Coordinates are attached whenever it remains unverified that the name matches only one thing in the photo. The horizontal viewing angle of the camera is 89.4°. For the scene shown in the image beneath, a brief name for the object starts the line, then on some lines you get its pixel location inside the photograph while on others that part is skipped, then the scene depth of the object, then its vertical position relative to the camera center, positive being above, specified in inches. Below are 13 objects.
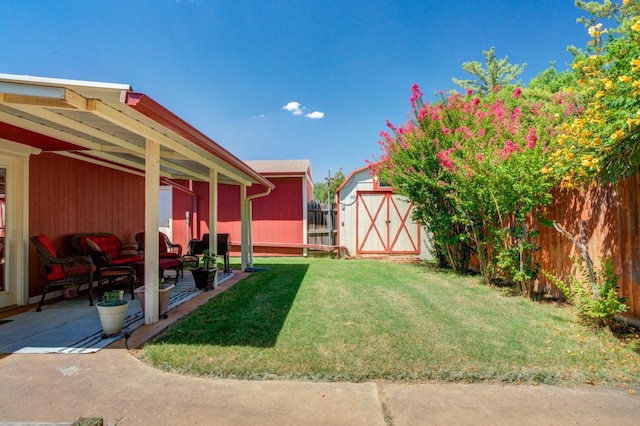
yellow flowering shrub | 101.4 +33.9
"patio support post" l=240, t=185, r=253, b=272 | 293.9 -6.7
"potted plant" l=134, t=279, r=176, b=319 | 148.5 -34.9
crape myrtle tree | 174.4 +31.0
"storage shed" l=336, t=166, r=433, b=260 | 383.6 -2.1
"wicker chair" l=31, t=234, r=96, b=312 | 170.4 -22.7
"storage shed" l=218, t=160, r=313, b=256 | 408.1 +8.7
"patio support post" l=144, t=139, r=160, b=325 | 139.0 -3.3
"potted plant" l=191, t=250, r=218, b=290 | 211.5 -32.9
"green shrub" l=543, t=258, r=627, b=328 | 121.1 -32.0
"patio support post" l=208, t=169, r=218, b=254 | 222.1 +8.2
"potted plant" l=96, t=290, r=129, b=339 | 125.3 -34.3
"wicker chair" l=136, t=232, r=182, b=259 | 250.2 -18.0
